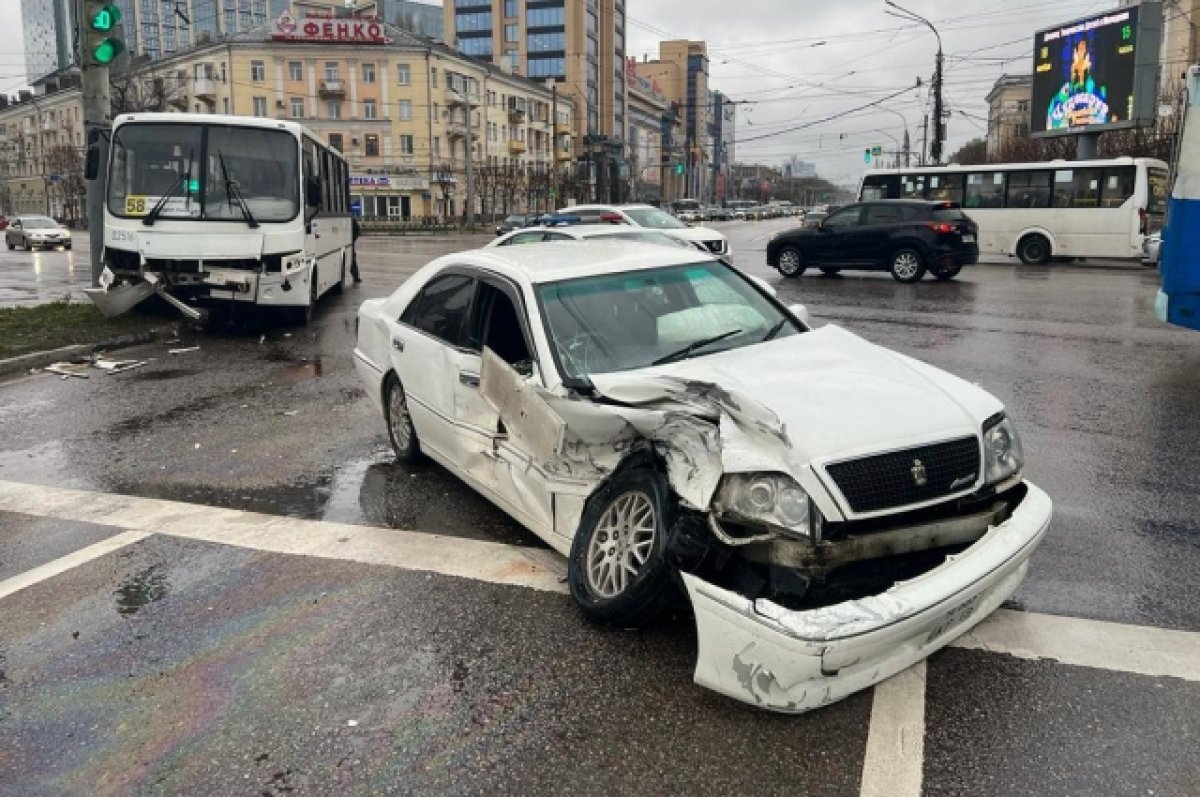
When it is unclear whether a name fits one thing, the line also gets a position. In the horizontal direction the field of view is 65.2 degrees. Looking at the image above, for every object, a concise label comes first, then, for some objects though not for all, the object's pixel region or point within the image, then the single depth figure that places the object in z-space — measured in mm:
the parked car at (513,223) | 43334
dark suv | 19656
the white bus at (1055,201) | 24062
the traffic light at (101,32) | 11617
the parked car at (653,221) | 19109
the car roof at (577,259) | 5121
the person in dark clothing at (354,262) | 20731
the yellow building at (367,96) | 73250
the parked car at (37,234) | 39062
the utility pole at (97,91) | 11672
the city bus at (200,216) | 12344
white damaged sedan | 3213
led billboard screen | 28672
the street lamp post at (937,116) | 40134
